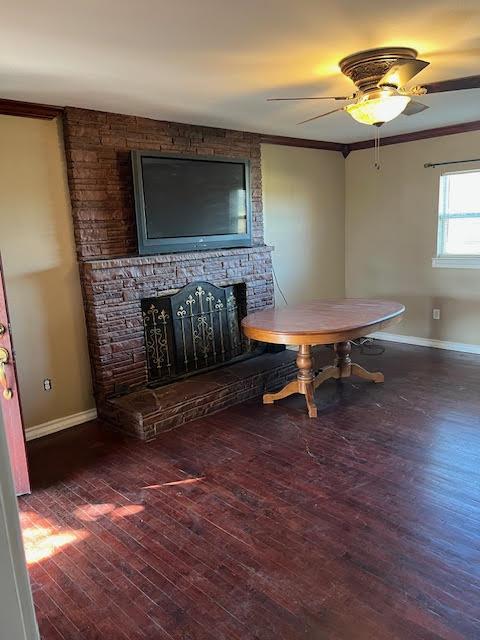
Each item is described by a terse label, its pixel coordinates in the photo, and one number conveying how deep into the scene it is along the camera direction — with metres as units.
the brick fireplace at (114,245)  3.60
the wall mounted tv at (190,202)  3.88
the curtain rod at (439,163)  4.92
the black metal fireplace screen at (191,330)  4.15
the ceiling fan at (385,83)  2.47
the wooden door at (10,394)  2.61
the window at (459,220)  5.07
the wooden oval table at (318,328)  3.47
